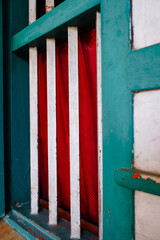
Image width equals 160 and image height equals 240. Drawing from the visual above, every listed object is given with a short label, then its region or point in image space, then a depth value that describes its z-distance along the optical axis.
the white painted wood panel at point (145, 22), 0.56
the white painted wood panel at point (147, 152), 0.56
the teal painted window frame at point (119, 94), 0.58
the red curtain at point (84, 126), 1.01
